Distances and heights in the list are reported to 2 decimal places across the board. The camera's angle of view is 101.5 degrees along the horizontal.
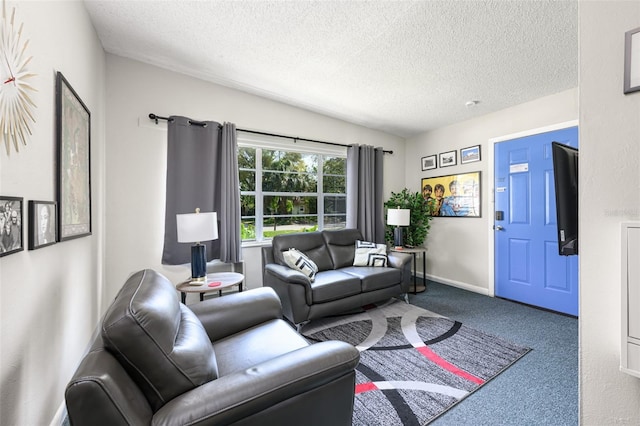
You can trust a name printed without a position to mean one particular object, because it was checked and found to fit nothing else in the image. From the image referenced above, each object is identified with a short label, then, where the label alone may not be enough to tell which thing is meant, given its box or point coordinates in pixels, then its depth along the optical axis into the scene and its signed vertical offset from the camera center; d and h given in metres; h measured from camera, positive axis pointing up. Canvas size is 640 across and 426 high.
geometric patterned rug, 1.58 -1.15
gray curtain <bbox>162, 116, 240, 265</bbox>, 2.74 +0.36
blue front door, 2.92 -0.20
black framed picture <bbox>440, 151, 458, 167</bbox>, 3.93 +0.84
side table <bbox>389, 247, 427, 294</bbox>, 3.69 -0.68
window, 3.36 +0.38
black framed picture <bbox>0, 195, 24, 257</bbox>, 0.90 -0.04
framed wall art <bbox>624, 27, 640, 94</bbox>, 0.82 +0.48
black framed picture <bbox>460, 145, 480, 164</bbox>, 3.66 +0.84
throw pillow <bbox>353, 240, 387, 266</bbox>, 3.32 -0.53
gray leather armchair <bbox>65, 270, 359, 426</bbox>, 0.74 -0.57
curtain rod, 2.67 +1.03
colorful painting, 3.68 +0.30
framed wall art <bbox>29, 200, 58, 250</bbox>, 1.12 -0.04
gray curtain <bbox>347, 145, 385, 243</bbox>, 3.99 +0.35
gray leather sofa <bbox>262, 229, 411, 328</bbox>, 2.54 -0.69
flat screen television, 1.18 +0.07
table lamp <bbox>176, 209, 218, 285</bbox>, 2.23 -0.17
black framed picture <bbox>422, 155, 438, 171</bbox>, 4.21 +0.84
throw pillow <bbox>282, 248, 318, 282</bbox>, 2.77 -0.53
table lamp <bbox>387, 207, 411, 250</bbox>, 3.78 -0.10
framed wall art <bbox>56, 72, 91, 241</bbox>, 1.42 +0.33
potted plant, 4.13 -0.03
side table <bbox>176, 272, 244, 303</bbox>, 2.18 -0.61
